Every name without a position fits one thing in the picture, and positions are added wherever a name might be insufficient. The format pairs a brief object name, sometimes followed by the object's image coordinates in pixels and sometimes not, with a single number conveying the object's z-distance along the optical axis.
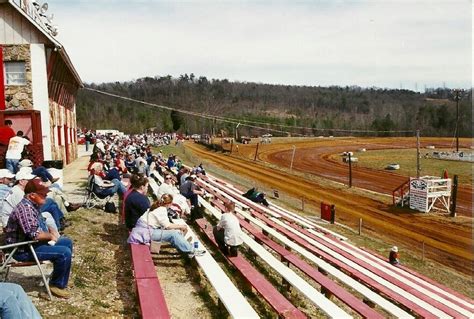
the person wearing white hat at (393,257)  14.47
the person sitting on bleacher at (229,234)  9.68
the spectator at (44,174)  10.22
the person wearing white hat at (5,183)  8.89
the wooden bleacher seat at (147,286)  5.73
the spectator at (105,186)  12.01
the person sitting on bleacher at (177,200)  11.86
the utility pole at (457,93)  62.96
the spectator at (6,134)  15.64
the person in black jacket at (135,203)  9.41
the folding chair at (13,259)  5.93
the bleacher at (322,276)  7.42
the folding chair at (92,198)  12.16
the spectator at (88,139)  43.60
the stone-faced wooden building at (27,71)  18.36
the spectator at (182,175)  15.41
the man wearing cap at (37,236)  6.08
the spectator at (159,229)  8.46
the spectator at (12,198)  7.68
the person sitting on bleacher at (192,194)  13.34
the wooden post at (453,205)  26.59
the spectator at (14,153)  13.43
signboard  28.66
